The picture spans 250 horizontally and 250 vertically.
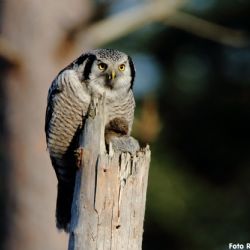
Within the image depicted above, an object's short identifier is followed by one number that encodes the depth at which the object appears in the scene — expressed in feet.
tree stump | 36.60
